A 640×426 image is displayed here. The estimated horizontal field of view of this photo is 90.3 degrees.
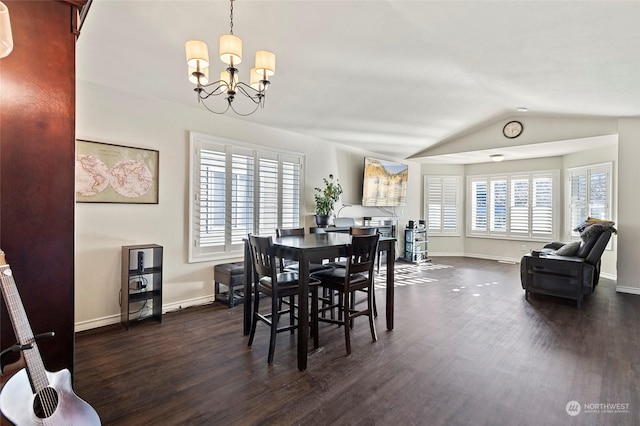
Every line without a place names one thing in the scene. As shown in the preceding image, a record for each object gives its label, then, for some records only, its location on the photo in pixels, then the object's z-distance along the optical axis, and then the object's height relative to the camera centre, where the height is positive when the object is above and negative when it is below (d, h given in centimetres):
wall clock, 605 +161
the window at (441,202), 844 +26
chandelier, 212 +105
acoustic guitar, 127 -75
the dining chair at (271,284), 255 -62
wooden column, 152 +21
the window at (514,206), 716 +16
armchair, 409 -76
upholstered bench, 394 -89
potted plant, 534 +19
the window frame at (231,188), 400 +32
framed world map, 315 +39
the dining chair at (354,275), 274 -59
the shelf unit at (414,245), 727 -76
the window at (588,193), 585 +38
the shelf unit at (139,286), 329 -81
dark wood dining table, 247 -40
